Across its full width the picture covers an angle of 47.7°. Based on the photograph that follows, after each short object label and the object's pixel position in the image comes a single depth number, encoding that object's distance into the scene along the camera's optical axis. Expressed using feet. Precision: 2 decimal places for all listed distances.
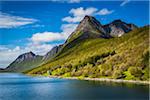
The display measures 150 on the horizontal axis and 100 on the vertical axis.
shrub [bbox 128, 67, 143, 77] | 316.92
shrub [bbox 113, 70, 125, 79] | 342.74
